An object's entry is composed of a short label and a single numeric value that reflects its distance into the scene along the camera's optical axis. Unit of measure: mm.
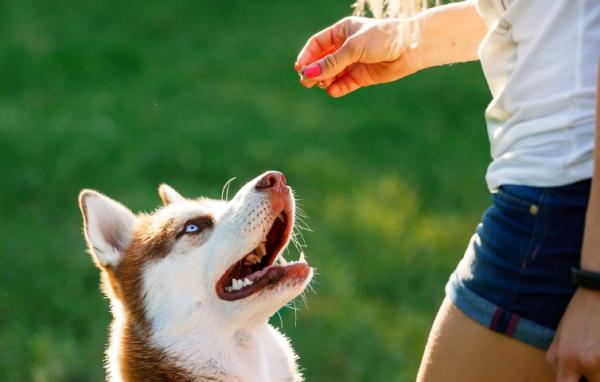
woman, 4418
